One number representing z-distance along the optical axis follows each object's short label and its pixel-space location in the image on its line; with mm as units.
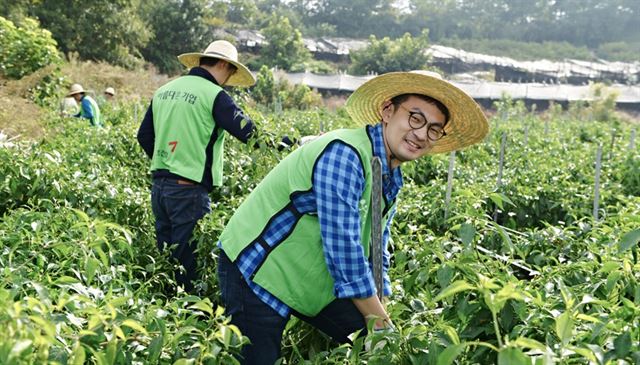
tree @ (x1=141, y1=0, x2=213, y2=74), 37875
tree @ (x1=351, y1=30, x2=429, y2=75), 57656
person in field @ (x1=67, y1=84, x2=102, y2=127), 8969
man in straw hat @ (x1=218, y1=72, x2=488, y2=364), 1929
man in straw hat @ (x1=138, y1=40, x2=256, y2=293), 3373
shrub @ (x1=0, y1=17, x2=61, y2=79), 12070
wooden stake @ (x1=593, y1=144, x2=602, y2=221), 4508
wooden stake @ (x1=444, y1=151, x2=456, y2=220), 3857
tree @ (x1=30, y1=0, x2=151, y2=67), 28547
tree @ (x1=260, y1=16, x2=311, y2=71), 53500
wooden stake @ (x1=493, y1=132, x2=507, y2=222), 5330
